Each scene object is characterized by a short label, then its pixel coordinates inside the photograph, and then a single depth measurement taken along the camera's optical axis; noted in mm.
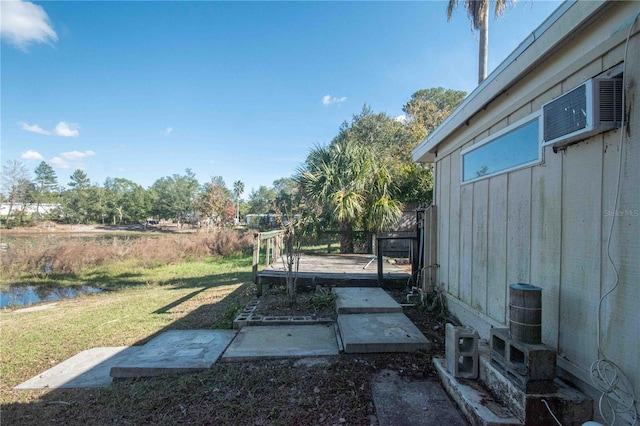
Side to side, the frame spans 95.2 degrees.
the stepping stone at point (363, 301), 3510
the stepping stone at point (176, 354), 2500
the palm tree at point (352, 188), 7246
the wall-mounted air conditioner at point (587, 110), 1422
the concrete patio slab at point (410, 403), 1707
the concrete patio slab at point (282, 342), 2643
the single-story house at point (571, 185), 1369
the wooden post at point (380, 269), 4668
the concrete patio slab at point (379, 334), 2611
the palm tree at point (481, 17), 8969
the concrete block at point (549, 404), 1472
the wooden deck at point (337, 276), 4875
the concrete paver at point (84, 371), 2621
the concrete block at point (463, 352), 1959
